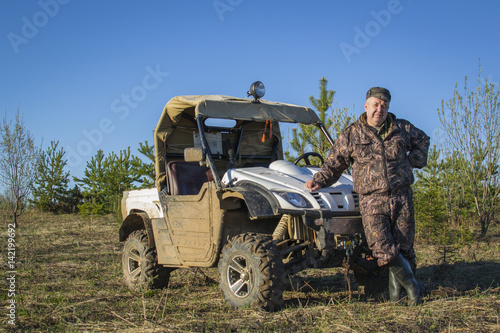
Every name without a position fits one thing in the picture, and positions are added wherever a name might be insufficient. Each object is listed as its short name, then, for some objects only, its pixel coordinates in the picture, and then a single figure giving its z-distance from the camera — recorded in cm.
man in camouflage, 481
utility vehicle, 484
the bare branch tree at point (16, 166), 1730
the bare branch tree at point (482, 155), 1215
